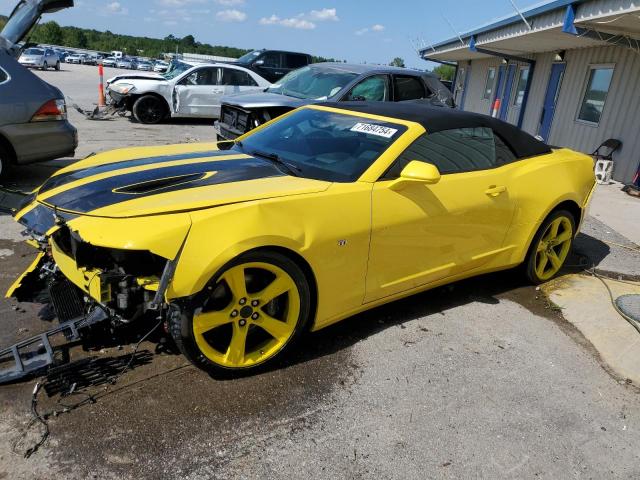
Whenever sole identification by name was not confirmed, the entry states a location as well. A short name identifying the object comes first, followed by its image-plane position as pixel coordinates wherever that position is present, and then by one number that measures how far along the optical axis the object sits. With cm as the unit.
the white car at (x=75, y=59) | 5428
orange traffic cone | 1499
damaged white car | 1291
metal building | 891
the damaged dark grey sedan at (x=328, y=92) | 801
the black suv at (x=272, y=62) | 1688
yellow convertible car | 250
